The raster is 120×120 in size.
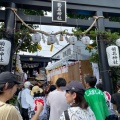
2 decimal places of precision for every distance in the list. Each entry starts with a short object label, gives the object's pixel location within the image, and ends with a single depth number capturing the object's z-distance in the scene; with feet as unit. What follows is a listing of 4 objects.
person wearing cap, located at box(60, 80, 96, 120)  6.59
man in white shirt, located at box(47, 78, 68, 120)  12.23
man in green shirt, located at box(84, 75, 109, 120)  9.97
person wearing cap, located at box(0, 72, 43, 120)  5.05
